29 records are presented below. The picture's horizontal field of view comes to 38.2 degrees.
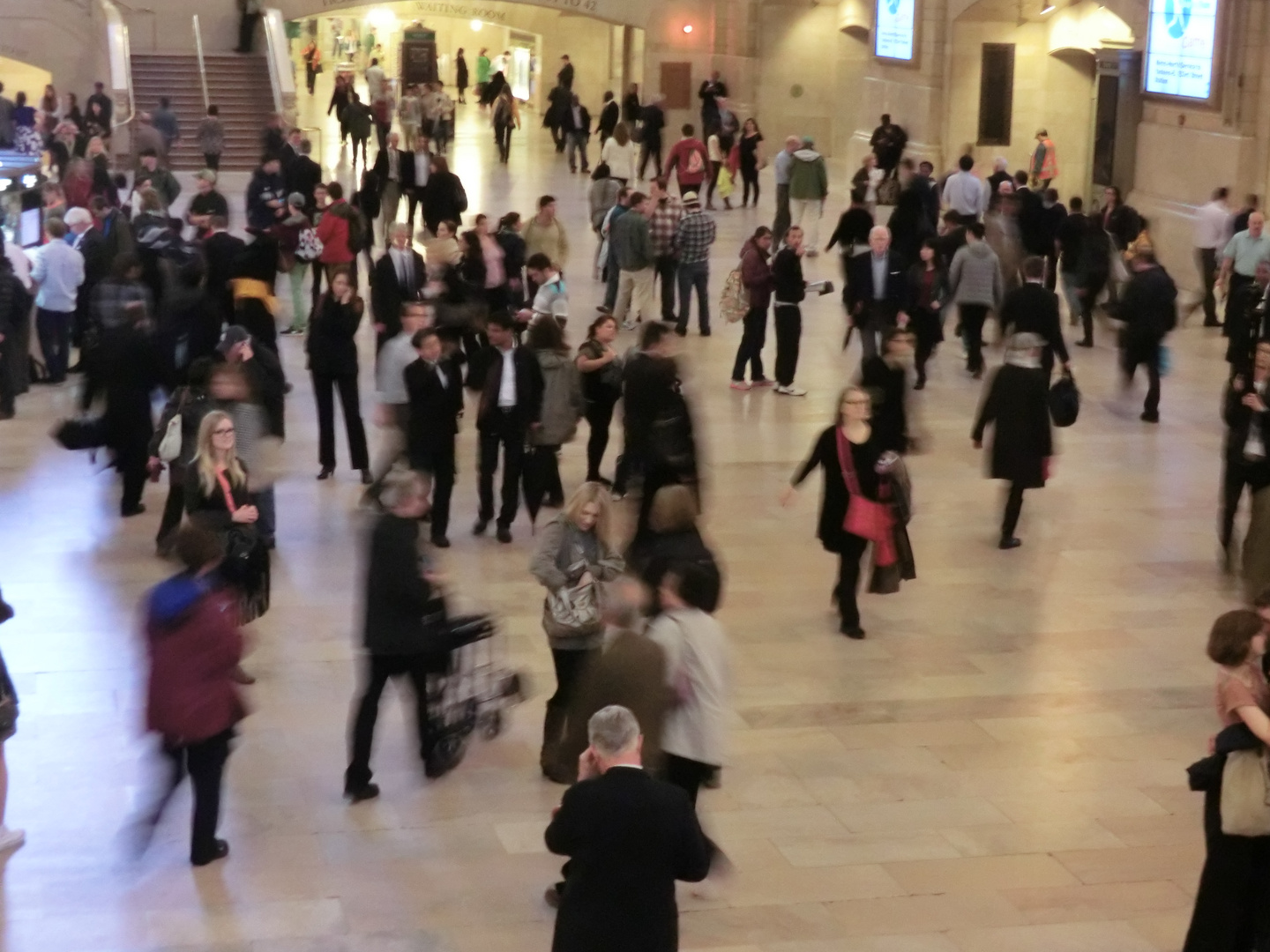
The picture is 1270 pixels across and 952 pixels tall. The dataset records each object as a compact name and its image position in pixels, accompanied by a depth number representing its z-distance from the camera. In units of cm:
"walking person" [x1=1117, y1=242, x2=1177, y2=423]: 1515
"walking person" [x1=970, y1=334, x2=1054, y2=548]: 1160
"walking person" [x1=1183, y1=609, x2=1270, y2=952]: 593
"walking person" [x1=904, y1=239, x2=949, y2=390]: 1600
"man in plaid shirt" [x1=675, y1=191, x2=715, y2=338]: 1769
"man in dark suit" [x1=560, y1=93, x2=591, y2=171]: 3278
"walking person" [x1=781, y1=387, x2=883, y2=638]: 981
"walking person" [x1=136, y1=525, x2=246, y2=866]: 677
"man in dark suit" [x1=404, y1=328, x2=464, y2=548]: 1118
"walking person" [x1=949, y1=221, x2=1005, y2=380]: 1636
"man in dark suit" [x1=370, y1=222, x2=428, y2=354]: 1474
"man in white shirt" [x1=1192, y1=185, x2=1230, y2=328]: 1977
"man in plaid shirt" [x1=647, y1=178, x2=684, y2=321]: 1812
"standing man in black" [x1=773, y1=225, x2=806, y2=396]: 1530
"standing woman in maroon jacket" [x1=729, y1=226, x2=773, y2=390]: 1562
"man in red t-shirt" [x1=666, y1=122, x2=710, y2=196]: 2545
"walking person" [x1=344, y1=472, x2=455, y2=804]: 745
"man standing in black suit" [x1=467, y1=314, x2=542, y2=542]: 1127
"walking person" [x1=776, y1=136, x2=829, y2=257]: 2355
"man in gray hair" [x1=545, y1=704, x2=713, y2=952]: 504
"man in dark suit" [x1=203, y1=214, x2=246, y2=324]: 1459
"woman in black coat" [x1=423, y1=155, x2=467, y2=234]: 2014
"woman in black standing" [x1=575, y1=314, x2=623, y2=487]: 1177
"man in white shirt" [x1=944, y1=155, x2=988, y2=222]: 2223
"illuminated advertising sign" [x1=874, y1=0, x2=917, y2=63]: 3050
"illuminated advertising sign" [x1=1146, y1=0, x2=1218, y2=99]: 2178
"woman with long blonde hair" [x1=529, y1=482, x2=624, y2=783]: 768
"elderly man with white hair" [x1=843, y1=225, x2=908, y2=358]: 1556
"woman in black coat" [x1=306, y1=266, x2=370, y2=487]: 1235
